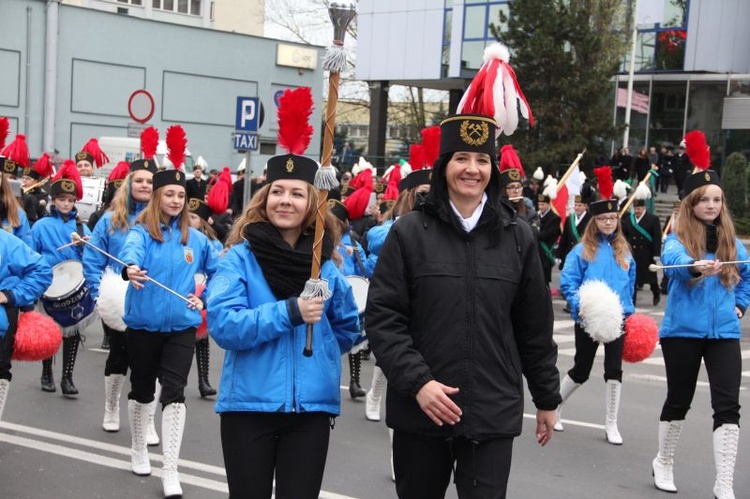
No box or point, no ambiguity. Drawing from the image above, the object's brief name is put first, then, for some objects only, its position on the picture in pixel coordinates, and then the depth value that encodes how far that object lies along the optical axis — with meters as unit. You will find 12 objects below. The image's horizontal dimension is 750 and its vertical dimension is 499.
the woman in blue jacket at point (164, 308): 6.20
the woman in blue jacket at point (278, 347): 4.05
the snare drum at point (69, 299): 8.50
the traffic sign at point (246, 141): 15.98
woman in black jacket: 3.89
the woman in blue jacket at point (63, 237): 9.00
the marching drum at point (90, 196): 19.53
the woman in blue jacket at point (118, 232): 7.32
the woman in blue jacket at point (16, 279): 5.88
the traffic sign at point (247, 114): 16.14
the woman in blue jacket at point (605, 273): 7.82
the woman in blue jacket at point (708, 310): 6.14
